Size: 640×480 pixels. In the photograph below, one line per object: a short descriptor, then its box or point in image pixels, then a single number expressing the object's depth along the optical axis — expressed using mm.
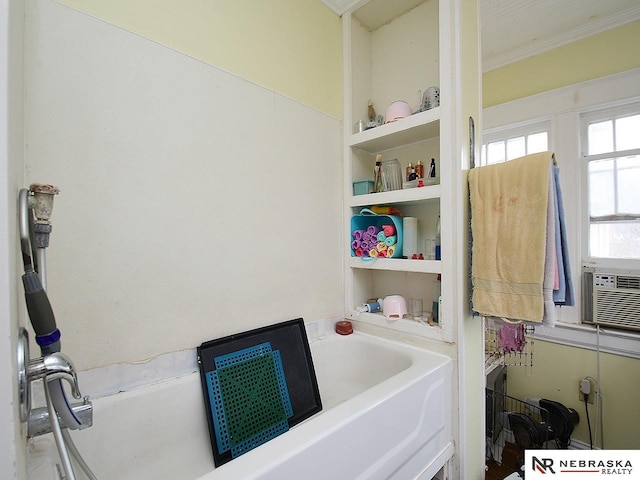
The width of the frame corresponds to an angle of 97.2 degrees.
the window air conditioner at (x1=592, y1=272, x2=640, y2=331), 1735
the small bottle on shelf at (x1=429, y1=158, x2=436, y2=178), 1357
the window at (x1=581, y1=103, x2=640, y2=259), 1805
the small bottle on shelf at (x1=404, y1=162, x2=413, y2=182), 1441
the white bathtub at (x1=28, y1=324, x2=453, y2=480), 670
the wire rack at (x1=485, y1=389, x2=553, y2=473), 1515
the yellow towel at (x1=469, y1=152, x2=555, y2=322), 1045
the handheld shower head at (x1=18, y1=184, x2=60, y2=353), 472
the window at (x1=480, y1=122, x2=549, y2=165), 2137
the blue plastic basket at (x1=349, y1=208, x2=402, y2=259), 1462
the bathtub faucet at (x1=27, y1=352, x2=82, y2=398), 477
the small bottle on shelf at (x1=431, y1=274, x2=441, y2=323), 1327
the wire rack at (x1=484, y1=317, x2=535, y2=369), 1635
